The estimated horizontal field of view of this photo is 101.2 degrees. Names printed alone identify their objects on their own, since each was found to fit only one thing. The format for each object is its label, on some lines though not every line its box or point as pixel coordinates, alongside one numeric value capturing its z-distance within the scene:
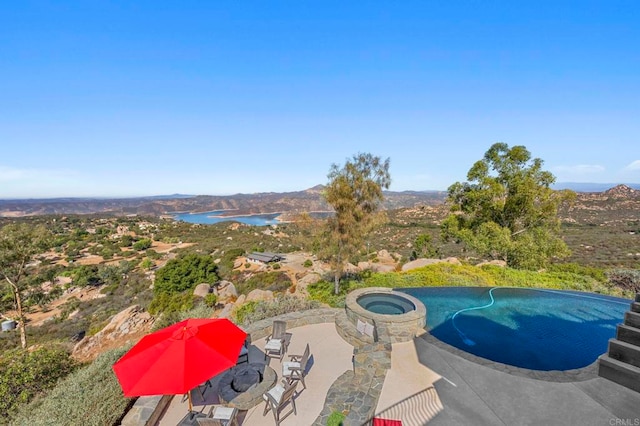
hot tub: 7.82
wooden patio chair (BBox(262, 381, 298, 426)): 4.71
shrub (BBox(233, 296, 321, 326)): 9.73
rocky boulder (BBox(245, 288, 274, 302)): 14.40
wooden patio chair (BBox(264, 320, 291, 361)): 6.88
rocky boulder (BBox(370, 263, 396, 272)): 18.66
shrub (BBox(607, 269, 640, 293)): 14.22
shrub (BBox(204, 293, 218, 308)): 17.60
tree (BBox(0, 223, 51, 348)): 13.46
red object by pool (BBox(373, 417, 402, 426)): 4.74
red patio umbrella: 3.79
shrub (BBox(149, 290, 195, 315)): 18.02
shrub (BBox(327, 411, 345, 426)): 4.54
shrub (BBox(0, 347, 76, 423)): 6.21
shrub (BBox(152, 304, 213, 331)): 11.08
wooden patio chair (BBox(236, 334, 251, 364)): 6.57
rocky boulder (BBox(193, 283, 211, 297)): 21.80
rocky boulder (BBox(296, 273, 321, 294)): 15.39
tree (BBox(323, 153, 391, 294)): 11.78
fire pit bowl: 5.19
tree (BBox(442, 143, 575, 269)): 15.80
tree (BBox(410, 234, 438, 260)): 30.03
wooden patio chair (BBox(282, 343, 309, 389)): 5.76
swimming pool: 7.57
